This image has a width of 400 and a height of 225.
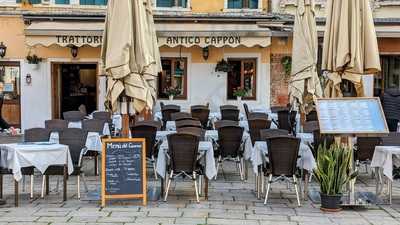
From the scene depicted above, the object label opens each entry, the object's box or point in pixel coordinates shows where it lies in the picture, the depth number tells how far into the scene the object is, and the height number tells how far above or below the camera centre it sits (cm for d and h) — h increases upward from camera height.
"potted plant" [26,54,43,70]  1783 +58
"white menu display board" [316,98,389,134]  817 -48
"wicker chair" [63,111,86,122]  1374 -87
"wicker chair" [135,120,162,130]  1102 -82
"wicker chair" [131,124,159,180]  1041 -97
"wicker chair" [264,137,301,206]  841 -108
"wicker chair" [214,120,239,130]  1130 -83
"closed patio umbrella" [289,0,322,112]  1195 +50
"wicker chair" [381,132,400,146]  929 -91
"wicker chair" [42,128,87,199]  897 -100
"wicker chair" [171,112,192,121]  1315 -80
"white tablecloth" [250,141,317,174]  884 -113
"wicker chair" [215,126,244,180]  1061 -114
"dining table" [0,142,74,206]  824 -111
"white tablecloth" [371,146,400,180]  849 -112
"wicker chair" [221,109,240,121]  1449 -82
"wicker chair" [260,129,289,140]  945 -84
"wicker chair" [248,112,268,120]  1297 -77
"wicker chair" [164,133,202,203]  862 -109
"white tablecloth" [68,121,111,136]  1207 -97
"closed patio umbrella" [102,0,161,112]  853 +40
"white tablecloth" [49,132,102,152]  1080 -115
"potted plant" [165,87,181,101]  1814 -36
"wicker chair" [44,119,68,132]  1151 -88
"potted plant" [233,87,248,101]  1828 -38
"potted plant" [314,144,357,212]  794 -125
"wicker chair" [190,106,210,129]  1437 -82
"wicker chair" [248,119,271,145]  1136 -83
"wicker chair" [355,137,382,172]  992 -115
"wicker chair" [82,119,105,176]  1163 -92
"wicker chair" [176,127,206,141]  983 -85
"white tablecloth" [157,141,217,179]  877 -119
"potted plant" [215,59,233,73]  1808 +45
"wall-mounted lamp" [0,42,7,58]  1788 +87
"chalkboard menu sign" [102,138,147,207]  838 -127
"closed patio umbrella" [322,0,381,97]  892 +59
